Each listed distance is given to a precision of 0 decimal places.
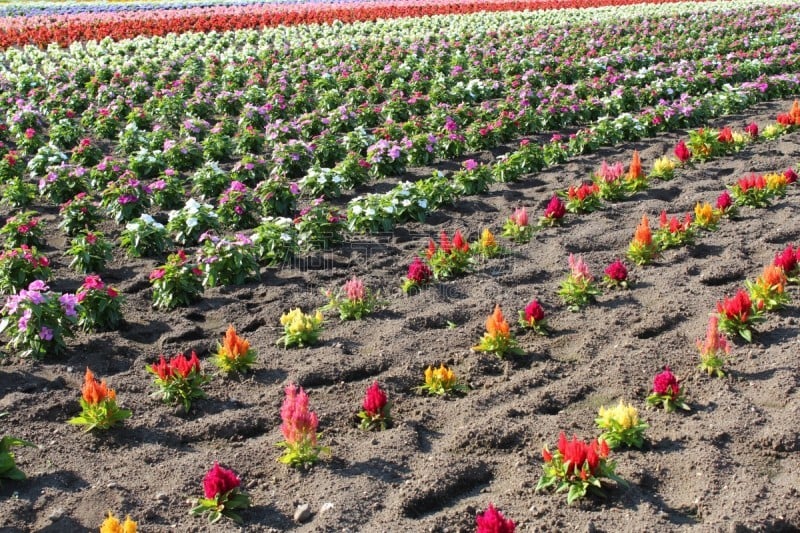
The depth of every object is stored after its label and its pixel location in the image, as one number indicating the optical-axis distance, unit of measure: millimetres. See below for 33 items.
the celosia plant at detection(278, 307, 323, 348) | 5902
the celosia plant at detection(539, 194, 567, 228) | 8039
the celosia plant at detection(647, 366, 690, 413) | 4961
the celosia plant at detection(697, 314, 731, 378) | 5266
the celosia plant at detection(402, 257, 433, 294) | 6711
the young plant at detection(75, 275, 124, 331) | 6031
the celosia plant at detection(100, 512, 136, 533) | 3717
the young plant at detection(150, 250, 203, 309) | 6500
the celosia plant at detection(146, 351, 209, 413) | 5168
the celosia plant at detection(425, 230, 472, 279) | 6961
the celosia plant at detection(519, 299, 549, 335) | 5938
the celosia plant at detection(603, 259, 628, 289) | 6566
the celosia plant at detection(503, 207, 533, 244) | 7699
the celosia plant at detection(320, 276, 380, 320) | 6332
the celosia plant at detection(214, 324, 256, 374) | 5488
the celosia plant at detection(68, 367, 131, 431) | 4797
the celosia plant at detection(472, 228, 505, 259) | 7332
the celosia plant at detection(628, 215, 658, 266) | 7012
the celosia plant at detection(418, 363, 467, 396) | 5262
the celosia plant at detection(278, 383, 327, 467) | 4469
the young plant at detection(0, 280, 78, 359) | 5598
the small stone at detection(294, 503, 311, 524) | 4172
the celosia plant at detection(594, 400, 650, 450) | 4609
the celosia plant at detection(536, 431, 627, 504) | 4211
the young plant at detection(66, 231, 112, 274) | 7066
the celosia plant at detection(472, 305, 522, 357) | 5652
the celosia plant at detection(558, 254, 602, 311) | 6402
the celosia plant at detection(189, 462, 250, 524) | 4125
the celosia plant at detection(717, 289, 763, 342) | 5719
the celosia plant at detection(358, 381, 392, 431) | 4887
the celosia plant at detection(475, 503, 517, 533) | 3621
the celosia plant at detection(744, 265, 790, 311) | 5996
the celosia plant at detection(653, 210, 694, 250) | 7363
